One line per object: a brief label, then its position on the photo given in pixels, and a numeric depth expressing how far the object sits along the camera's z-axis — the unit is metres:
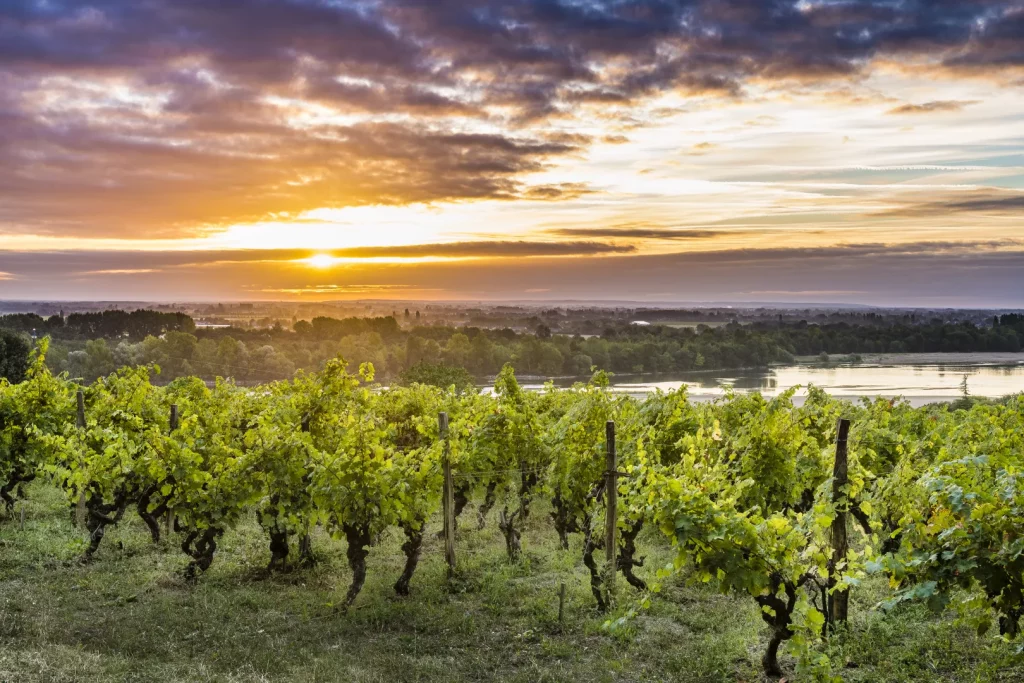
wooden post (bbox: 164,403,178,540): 12.04
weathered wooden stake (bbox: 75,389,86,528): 12.60
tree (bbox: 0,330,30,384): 30.50
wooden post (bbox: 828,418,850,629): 7.90
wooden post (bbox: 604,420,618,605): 9.28
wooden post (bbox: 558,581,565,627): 8.61
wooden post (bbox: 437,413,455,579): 10.52
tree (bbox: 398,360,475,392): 38.88
